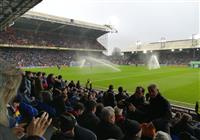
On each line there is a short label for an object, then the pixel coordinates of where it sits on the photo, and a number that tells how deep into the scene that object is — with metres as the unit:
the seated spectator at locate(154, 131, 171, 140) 1.98
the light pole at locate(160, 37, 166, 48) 45.63
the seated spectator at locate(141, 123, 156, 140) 2.40
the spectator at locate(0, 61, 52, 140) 1.18
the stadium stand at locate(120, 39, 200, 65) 42.21
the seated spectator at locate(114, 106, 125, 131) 2.79
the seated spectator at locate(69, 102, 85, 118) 2.89
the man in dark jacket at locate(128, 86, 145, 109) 4.07
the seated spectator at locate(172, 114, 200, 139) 3.18
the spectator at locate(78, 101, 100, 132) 2.76
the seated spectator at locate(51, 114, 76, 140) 1.95
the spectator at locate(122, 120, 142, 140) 2.12
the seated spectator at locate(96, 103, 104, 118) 3.16
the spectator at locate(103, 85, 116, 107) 4.60
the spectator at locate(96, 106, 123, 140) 2.37
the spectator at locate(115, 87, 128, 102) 4.95
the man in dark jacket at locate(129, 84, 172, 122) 3.51
